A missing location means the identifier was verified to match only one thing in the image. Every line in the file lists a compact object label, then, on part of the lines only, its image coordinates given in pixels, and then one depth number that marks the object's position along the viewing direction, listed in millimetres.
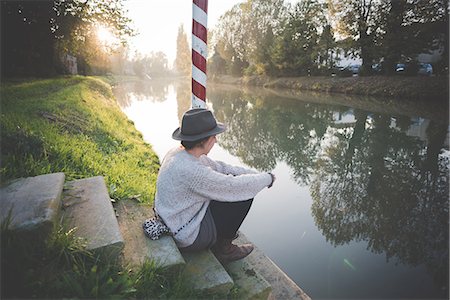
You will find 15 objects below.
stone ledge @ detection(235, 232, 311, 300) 2461
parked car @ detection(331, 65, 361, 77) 24206
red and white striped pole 2822
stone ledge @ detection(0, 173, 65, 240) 1706
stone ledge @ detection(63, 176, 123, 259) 1909
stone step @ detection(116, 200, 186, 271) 2033
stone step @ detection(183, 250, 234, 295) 2033
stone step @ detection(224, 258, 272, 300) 2197
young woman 2078
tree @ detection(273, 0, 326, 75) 27219
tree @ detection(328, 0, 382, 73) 19984
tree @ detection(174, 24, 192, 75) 63031
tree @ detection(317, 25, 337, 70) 25094
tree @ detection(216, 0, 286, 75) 34438
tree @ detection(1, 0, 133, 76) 13756
